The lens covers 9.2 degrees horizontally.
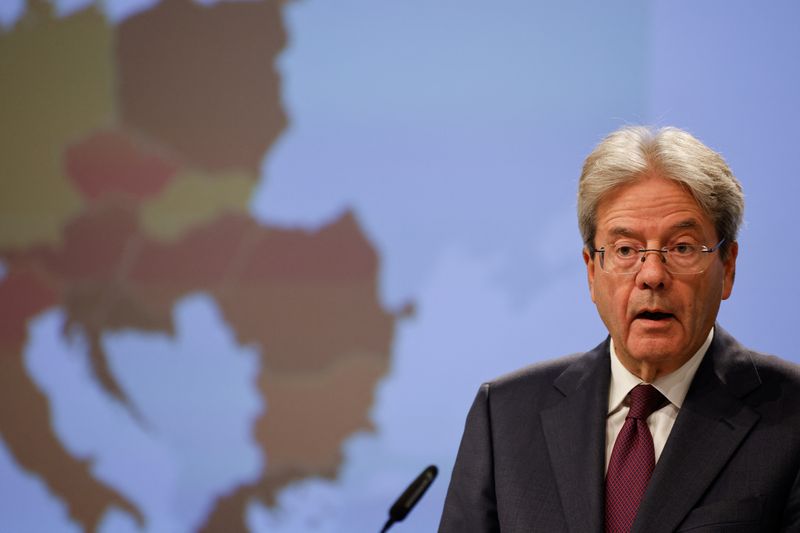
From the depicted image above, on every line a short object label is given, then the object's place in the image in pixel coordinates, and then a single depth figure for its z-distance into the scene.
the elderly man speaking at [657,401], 5.14
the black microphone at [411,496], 5.17
